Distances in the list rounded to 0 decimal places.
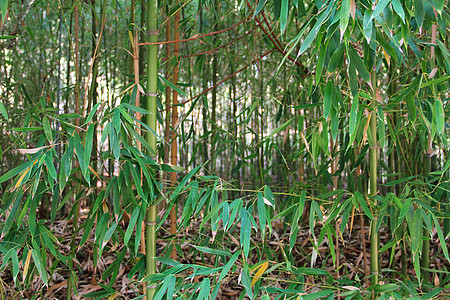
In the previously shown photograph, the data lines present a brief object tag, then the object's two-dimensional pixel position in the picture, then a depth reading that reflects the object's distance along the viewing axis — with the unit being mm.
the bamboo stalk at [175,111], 1825
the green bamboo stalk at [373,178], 1350
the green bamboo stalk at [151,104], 1318
